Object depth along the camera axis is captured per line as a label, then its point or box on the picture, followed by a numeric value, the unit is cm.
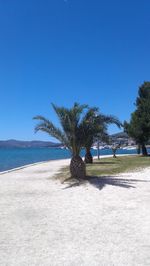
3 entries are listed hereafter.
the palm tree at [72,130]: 932
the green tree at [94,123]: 942
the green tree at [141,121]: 2228
